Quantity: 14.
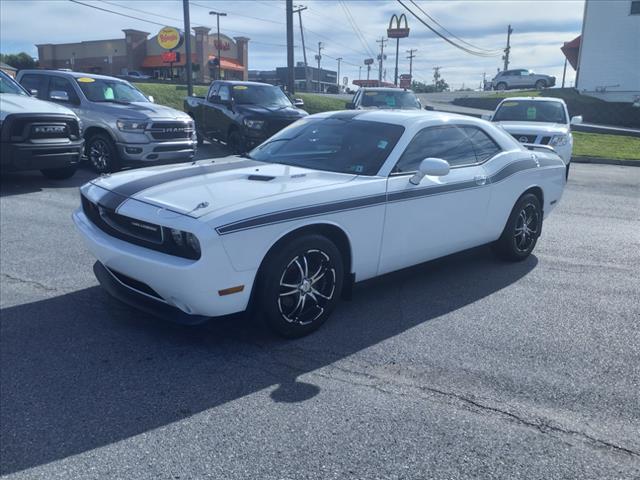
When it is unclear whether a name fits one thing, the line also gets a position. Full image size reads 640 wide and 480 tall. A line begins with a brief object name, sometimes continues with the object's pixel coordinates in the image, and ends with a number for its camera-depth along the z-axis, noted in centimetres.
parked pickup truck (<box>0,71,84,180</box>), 870
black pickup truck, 1284
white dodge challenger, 352
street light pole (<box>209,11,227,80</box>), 5754
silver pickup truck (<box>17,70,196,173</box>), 1051
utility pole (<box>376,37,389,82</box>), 6801
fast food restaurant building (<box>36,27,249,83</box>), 5966
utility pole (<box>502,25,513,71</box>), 6856
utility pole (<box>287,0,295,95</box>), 2116
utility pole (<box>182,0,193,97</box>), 2216
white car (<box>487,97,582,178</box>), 1070
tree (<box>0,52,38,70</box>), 6329
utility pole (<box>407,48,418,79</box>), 8686
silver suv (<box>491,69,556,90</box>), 4681
